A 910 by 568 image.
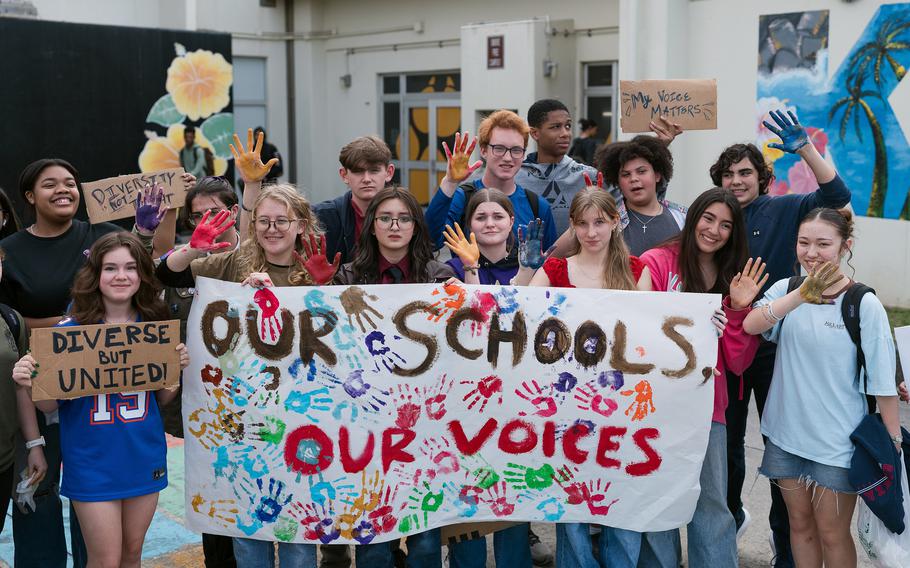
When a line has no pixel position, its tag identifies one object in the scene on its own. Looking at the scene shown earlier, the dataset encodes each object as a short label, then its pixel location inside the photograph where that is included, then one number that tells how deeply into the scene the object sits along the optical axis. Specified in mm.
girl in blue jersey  3584
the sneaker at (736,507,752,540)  4754
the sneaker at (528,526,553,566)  4742
